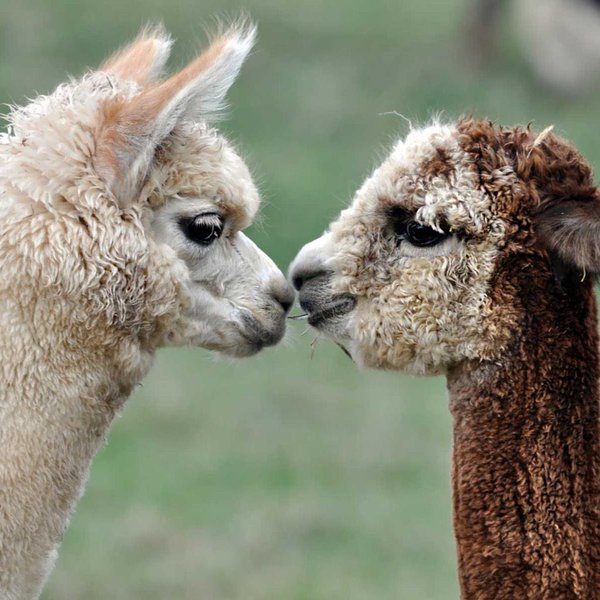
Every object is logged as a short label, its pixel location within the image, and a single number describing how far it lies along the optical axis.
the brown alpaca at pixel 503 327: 6.55
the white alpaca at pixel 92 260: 6.38
